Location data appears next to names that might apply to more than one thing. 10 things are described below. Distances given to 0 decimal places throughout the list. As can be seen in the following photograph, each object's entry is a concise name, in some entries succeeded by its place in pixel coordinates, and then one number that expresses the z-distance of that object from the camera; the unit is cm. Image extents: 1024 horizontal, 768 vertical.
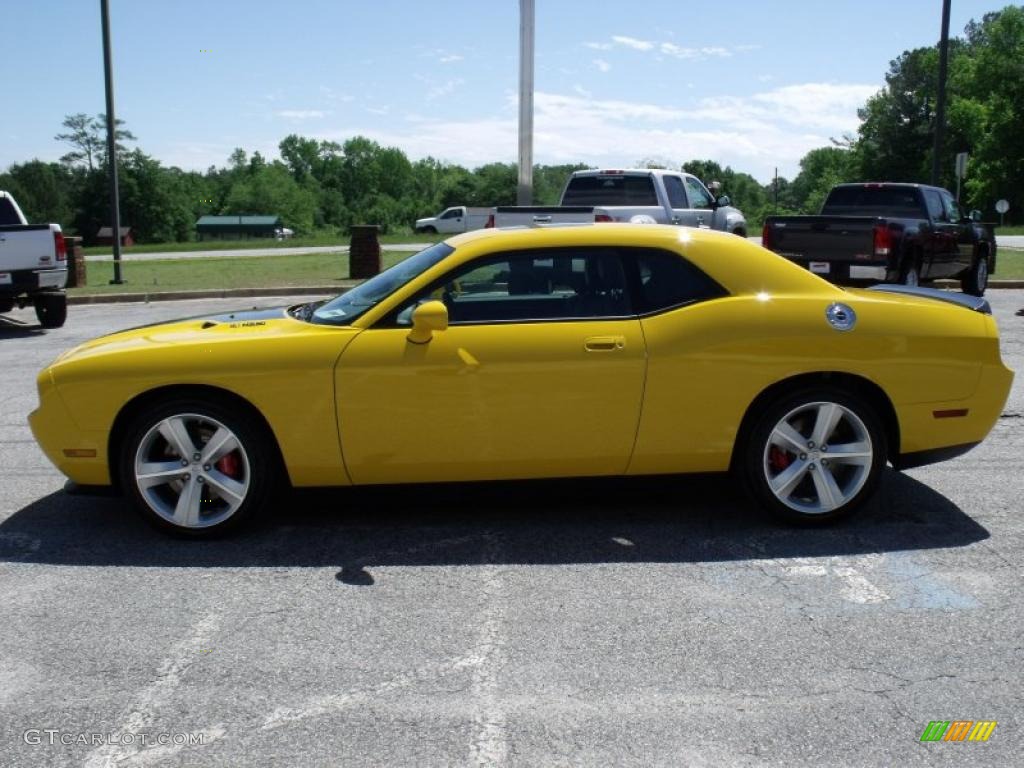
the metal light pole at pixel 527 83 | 1542
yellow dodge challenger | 488
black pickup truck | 1399
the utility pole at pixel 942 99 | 2442
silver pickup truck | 1605
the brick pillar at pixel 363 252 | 2166
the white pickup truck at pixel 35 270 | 1320
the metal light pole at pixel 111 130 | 2022
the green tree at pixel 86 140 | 9775
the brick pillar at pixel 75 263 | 2059
